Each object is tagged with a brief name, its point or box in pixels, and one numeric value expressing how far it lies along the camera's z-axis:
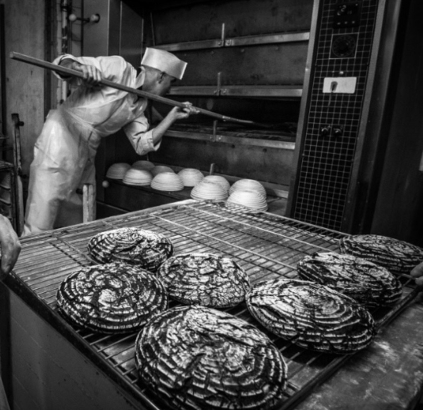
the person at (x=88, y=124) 3.67
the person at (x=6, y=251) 0.90
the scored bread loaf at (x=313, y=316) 1.11
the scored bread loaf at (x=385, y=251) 1.67
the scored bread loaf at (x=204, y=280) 1.32
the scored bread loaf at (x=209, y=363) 0.89
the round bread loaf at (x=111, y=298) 1.14
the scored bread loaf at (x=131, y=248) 1.59
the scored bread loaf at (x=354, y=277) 1.38
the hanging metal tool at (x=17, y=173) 4.06
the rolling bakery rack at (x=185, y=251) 1.01
